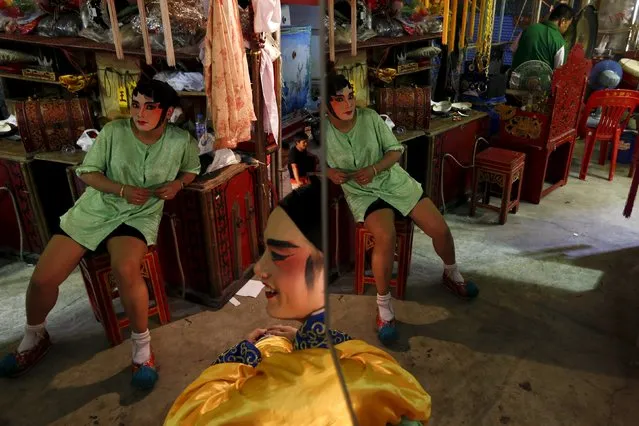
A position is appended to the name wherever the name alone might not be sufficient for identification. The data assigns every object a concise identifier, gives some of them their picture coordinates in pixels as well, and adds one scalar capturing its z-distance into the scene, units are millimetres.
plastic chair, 3854
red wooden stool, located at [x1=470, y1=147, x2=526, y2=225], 2623
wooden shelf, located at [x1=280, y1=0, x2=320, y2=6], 815
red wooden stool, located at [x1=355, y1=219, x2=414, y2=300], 1456
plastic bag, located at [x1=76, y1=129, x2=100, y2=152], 2395
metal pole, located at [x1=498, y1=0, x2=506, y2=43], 1879
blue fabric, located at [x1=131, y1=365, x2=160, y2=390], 1931
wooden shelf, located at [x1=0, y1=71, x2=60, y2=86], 2664
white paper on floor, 2502
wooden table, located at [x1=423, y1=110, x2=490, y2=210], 2098
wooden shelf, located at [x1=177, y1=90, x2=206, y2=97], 2328
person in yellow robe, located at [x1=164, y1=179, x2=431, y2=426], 801
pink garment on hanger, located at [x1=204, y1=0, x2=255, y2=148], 1899
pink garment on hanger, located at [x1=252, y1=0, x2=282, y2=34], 1413
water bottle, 2327
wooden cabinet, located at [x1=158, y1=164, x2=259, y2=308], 2275
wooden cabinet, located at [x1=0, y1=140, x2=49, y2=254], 2533
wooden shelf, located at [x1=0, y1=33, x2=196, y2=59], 2098
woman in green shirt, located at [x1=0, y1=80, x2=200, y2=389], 1824
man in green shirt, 2066
